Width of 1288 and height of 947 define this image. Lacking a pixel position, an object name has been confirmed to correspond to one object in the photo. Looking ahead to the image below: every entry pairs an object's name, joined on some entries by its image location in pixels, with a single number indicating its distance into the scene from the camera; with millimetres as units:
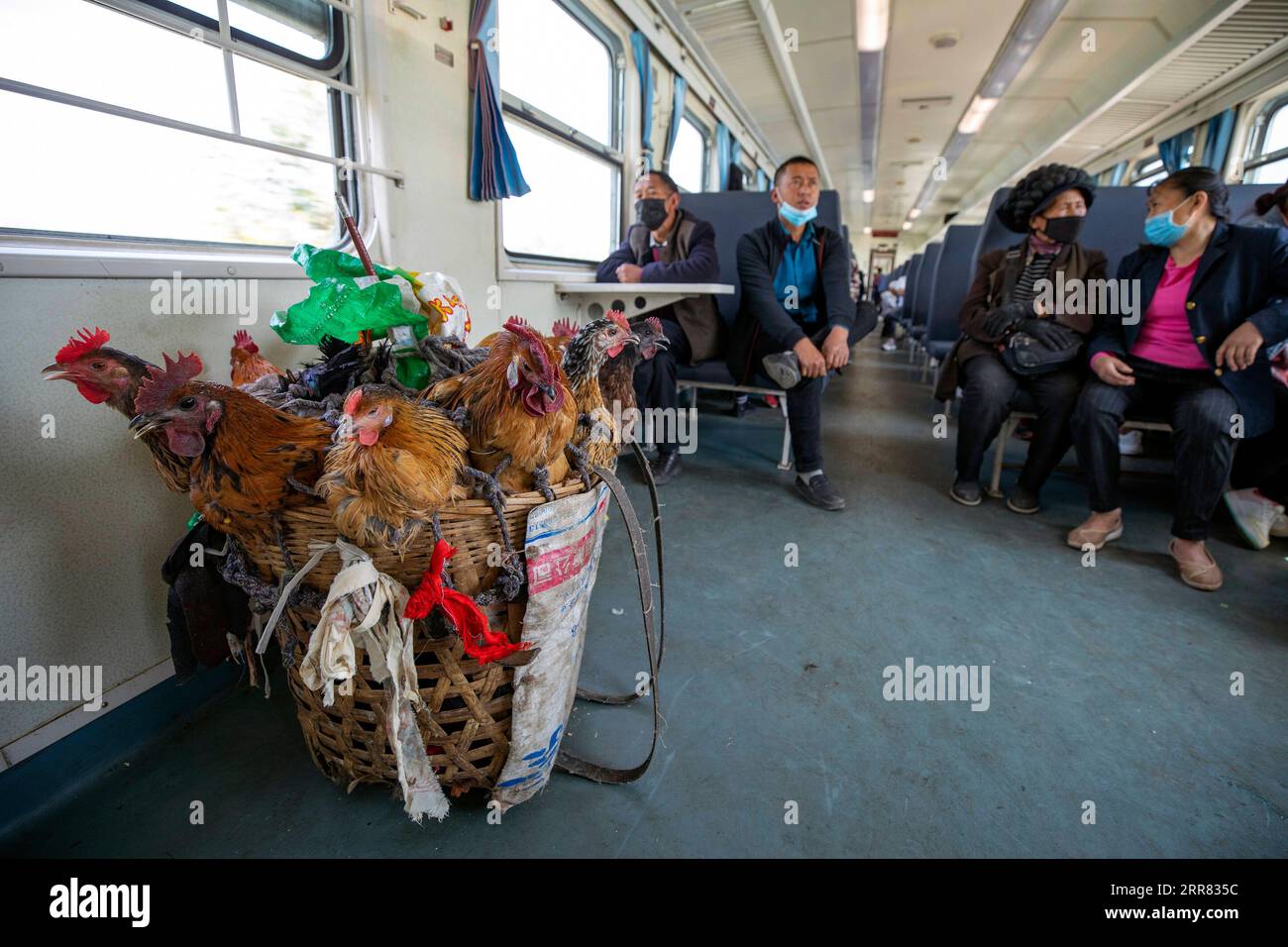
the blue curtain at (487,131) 2273
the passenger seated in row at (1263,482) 2490
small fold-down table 2816
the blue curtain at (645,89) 4090
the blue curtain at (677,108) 4840
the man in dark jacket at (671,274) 3262
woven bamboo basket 961
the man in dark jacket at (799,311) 2963
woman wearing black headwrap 2691
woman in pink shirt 2180
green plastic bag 1243
